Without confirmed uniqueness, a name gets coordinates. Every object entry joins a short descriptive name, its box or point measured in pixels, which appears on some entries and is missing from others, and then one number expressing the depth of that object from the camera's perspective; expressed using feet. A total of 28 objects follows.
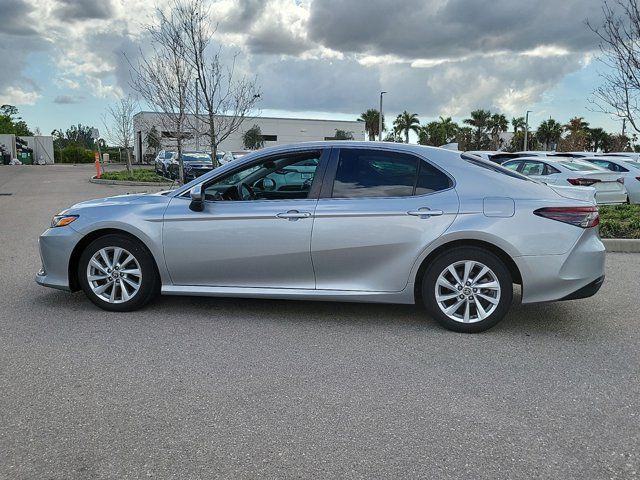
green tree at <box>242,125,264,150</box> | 203.82
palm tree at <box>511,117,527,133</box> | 245.24
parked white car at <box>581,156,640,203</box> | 46.70
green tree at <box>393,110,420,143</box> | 260.62
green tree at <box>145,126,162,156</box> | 76.84
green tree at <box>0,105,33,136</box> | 310.24
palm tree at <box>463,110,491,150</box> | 229.66
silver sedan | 15.42
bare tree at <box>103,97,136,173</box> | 116.37
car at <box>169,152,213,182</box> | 82.64
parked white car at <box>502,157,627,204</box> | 42.00
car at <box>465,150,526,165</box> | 59.21
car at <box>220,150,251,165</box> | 81.96
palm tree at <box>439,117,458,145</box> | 236.79
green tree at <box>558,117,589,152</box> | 199.93
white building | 219.00
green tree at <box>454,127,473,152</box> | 229.04
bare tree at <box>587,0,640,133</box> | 38.99
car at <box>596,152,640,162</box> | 65.69
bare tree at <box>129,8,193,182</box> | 53.57
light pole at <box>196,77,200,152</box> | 53.79
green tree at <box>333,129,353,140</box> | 223.12
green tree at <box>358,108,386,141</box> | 260.62
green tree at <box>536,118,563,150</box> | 224.74
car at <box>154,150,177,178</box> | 98.63
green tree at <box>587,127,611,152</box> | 213.46
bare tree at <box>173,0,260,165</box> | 51.44
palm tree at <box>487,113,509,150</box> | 233.55
